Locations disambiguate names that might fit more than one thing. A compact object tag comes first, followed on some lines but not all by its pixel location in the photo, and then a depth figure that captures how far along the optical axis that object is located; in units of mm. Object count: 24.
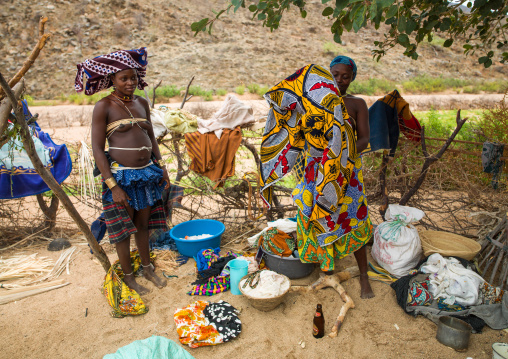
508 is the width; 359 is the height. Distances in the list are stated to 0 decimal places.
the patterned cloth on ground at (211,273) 2850
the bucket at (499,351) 1973
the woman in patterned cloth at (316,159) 2225
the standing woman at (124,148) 2436
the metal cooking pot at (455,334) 2162
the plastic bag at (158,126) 3477
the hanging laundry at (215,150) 3336
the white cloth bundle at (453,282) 2420
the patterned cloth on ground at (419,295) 2479
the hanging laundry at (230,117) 3389
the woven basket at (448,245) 2770
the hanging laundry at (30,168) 3283
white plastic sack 2859
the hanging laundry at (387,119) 3168
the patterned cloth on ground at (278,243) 2912
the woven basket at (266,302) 2473
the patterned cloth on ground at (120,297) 2555
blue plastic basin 3338
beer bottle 2297
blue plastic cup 2775
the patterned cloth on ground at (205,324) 2252
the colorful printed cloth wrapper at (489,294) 2430
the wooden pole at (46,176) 1729
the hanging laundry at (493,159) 2834
